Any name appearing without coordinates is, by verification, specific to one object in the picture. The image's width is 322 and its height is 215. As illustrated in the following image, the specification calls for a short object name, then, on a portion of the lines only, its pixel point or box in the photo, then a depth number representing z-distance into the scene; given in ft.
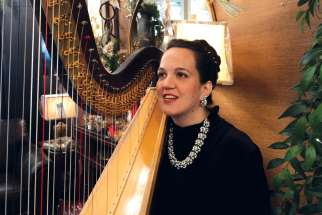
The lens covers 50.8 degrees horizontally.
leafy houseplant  2.73
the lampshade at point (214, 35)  4.43
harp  2.26
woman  3.59
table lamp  7.94
